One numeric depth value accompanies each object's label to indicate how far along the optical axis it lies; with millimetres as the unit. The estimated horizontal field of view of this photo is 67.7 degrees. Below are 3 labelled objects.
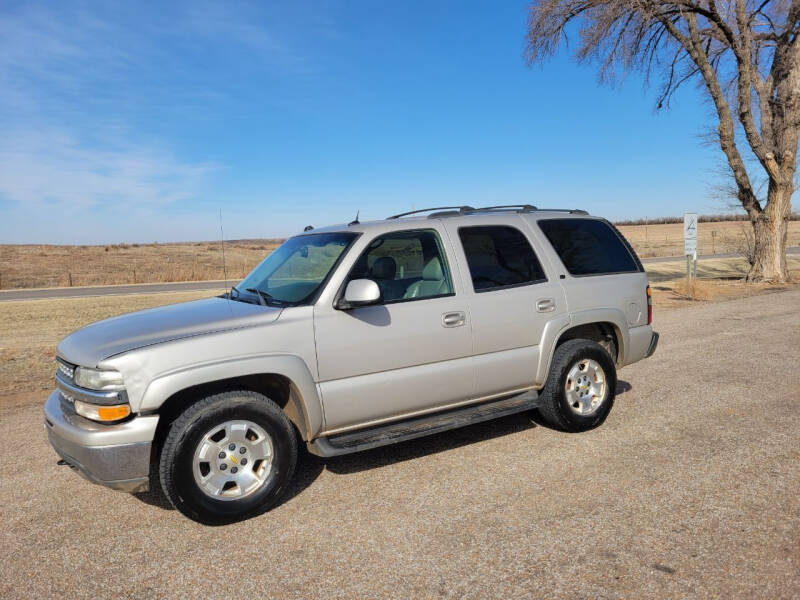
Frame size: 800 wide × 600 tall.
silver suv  3662
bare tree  17453
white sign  16386
